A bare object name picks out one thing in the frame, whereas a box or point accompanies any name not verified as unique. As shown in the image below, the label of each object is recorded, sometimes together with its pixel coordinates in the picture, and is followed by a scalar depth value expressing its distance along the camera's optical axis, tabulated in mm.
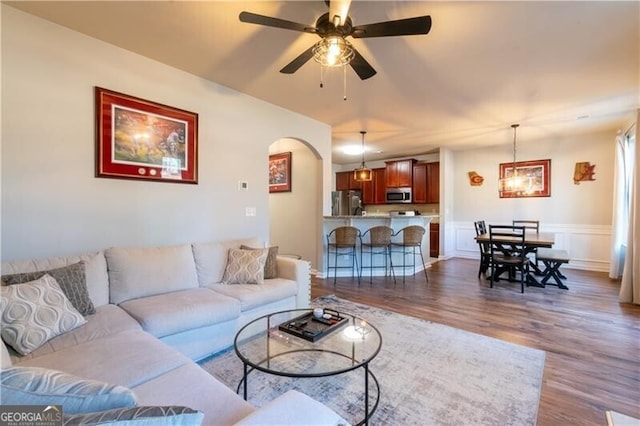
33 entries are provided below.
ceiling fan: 1701
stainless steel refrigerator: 7324
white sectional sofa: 1156
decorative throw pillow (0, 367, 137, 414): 688
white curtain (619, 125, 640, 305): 3703
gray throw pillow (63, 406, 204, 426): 651
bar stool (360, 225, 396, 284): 4891
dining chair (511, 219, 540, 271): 4927
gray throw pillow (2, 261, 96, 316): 1899
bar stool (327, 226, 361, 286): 4777
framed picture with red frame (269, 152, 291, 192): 5805
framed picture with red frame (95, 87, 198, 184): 2557
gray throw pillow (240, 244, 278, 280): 3082
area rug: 1742
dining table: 4207
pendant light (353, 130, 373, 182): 5715
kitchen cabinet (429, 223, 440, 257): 7070
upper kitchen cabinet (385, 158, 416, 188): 7555
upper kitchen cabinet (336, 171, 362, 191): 8602
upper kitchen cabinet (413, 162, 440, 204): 7141
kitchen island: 5109
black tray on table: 1888
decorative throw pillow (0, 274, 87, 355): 1558
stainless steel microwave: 7578
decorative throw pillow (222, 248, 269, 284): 2883
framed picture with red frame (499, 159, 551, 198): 6094
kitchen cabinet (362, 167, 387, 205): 8041
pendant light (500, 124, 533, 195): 6203
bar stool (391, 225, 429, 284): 4906
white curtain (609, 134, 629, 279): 4805
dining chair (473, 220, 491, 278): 5007
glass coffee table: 1635
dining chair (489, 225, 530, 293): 4298
